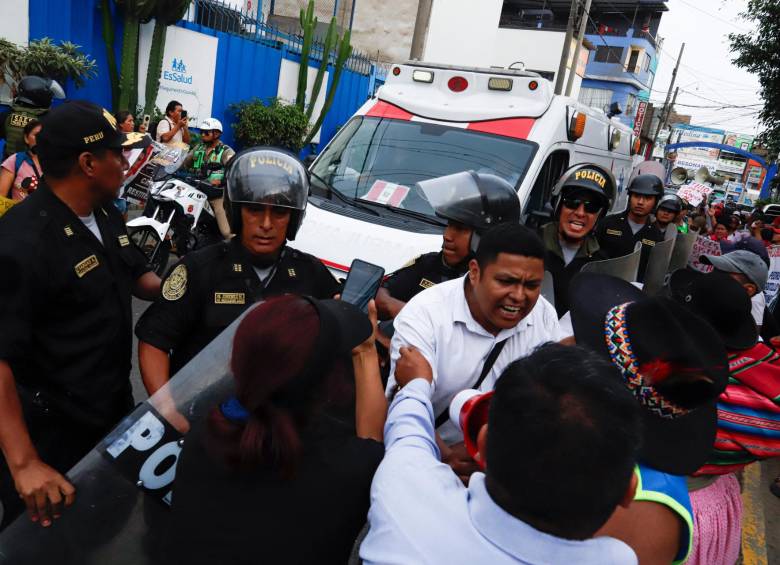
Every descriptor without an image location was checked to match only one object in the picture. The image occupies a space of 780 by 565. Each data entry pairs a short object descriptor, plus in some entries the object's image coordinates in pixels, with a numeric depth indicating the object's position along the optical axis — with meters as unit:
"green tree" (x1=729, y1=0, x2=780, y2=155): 12.31
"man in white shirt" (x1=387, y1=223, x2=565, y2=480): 2.00
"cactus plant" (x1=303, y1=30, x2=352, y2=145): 13.78
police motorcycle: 6.16
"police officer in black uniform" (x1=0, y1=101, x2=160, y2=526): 1.69
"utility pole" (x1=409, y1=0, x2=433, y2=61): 11.34
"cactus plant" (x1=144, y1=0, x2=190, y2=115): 9.30
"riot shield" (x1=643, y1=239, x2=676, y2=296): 4.52
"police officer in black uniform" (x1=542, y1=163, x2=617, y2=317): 3.60
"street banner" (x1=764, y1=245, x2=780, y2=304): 6.15
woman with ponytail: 1.18
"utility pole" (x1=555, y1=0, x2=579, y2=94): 16.31
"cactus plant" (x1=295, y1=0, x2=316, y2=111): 13.02
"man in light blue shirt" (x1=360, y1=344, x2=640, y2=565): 0.97
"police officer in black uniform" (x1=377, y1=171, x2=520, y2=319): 2.90
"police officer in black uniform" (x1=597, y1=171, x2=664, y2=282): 4.79
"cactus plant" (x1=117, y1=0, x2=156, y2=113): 9.05
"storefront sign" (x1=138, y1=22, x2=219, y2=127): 10.05
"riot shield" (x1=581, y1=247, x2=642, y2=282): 3.46
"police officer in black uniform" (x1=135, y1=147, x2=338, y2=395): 1.97
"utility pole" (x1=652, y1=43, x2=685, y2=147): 39.41
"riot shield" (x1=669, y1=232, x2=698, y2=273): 5.43
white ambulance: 4.29
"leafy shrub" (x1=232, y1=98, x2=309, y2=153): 12.12
